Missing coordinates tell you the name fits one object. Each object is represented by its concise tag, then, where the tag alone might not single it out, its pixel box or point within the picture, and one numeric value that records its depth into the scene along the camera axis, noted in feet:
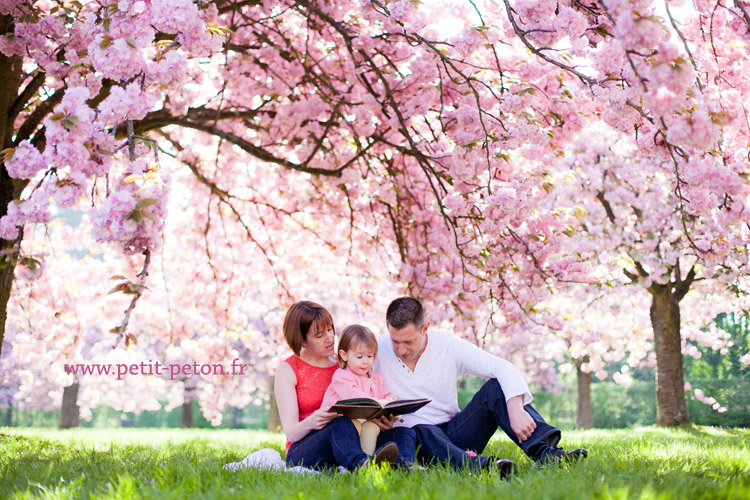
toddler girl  9.64
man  9.35
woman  9.23
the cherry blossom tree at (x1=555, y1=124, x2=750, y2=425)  29.84
